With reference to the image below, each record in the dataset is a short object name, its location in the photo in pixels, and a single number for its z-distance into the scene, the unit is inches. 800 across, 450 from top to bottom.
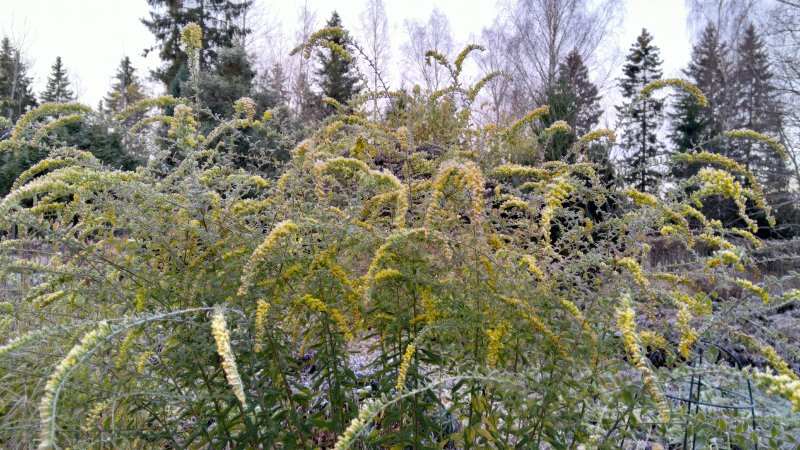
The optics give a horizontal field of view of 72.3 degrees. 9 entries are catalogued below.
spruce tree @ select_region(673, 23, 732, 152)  856.9
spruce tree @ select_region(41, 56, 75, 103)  1323.8
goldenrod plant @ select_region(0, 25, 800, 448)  60.4
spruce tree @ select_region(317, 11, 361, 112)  946.1
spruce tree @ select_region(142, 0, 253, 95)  907.4
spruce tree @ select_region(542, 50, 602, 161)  463.0
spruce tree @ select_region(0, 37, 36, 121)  896.3
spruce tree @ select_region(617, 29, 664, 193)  920.3
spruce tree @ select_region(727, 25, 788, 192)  618.0
